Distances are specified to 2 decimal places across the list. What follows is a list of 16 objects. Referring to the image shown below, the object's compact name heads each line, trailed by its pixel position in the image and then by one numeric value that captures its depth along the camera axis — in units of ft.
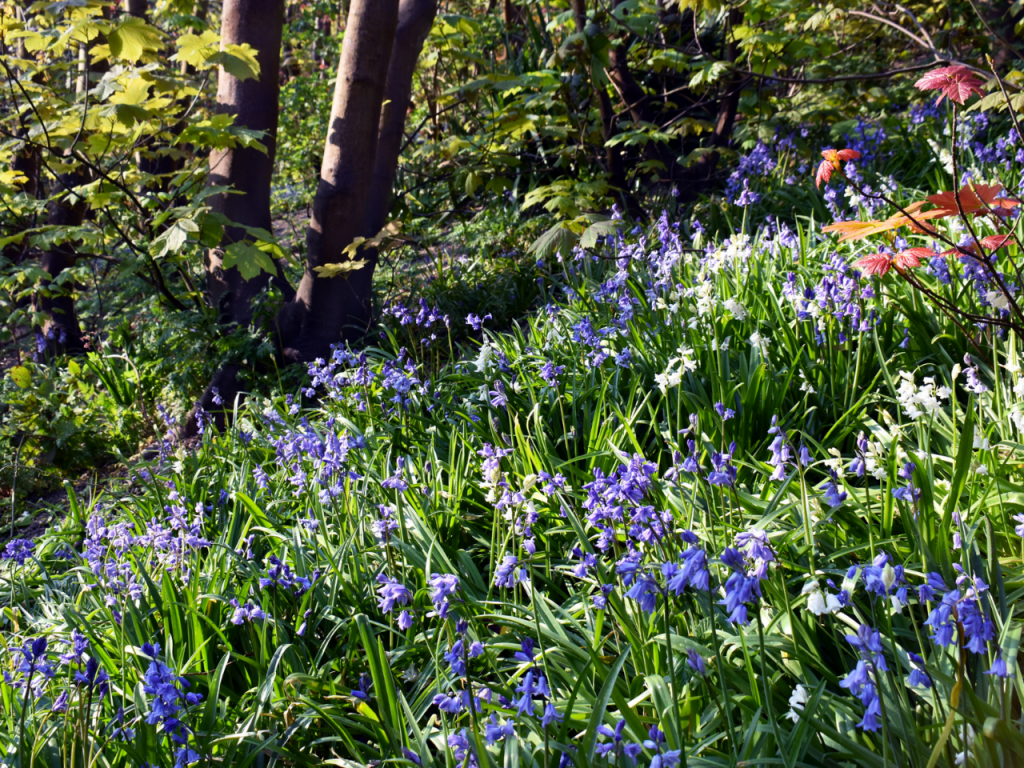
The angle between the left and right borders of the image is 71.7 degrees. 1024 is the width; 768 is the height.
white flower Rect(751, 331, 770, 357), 8.91
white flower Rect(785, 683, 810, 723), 4.49
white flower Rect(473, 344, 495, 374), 10.58
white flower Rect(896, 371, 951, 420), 5.99
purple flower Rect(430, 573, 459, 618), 4.36
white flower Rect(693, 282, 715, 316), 9.52
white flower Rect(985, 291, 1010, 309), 7.29
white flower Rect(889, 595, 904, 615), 3.99
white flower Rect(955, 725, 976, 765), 3.88
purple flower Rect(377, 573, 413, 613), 5.02
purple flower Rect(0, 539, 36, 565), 8.77
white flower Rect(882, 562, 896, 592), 3.74
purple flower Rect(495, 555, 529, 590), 4.84
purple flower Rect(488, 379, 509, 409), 7.65
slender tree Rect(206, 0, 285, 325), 16.60
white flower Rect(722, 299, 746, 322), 8.95
